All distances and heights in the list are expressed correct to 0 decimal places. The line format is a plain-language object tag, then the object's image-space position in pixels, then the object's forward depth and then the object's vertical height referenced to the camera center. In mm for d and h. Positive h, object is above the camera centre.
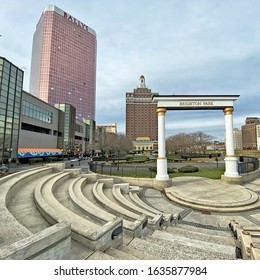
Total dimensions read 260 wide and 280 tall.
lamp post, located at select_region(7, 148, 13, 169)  29719 -202
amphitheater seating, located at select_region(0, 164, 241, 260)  2441 -1900
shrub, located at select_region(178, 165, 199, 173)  18688 -2022
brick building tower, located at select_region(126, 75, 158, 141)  148125 +32850
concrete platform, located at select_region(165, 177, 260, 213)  9297 -2845
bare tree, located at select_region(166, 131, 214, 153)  61344 +3912
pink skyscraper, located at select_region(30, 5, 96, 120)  102594 +60852
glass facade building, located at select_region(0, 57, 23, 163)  28894 +8233
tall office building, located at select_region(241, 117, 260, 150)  129875 +16188
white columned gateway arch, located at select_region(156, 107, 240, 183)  13531 -26
